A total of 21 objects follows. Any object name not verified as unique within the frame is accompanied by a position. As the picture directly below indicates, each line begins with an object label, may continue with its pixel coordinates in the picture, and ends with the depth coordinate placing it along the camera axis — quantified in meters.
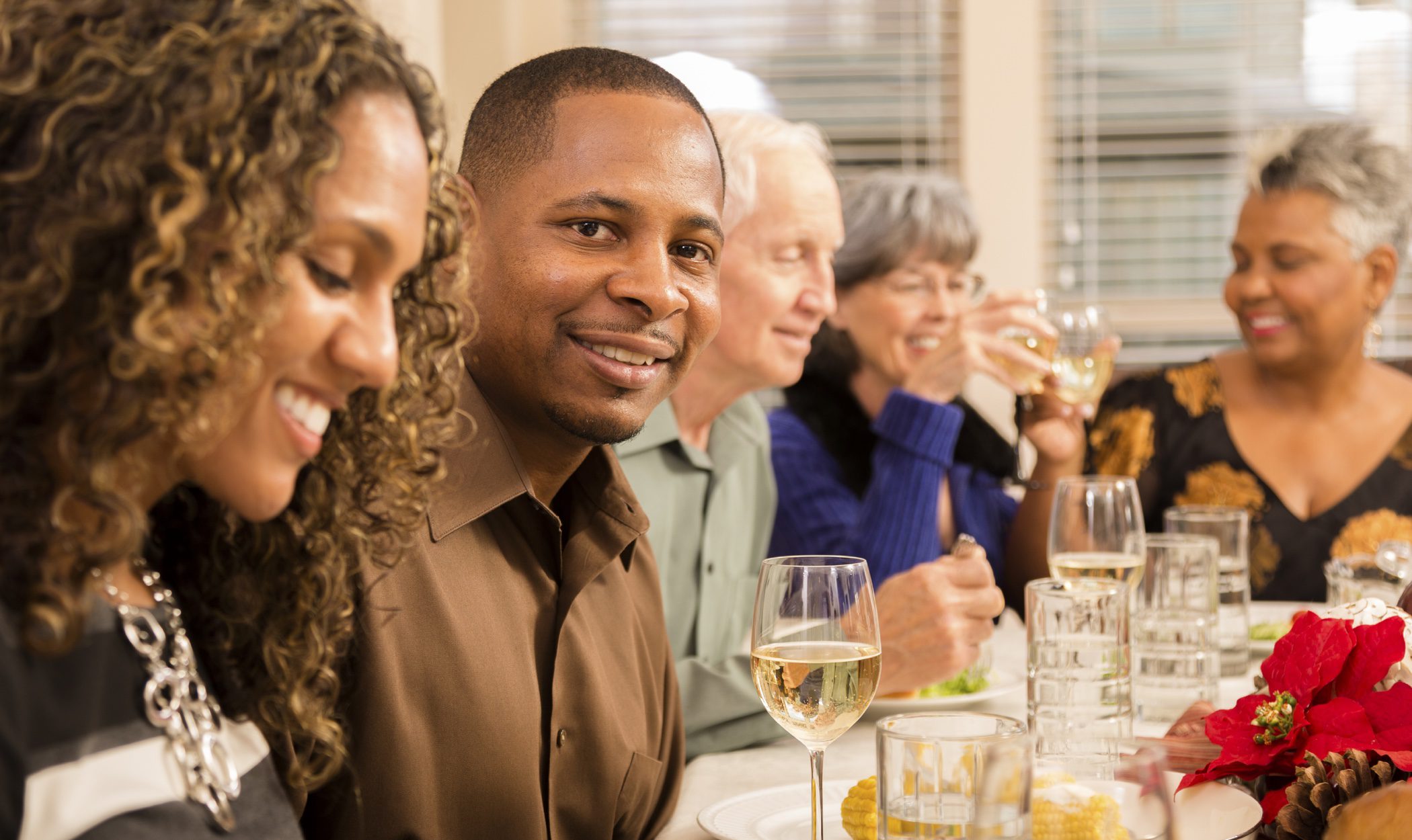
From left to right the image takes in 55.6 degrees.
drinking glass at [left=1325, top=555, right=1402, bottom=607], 1.77
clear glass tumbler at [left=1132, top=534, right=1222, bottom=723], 1.61
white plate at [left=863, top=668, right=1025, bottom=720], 1.59
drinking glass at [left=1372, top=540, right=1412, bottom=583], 1.77
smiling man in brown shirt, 1.18
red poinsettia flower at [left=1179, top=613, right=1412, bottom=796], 1.03
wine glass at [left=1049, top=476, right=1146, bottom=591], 1.72
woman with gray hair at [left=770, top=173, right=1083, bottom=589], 2.34
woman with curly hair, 0.66
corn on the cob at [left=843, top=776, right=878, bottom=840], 1.11
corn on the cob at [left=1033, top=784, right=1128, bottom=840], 0.79
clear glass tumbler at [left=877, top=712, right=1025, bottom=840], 0.80
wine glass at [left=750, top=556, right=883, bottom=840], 1.07
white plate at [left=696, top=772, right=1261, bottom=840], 1.06
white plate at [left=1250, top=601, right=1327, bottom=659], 1.84
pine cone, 0.97
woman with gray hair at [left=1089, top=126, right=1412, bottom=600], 2.60
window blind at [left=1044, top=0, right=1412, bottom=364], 3.75
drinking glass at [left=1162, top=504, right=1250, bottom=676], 1.76
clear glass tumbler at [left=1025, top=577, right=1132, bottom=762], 1.37
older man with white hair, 1.60
